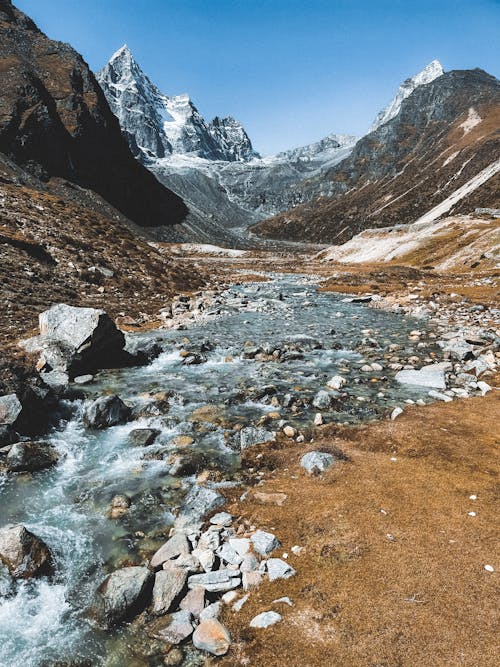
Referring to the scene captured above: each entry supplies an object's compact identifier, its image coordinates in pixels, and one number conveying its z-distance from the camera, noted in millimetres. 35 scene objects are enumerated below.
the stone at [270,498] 11492
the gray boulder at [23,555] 9141
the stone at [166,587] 8289
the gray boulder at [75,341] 21609
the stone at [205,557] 9083
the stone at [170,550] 9414
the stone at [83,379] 21258
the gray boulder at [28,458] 13359
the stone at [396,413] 17194
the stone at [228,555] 9195
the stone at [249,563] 9008
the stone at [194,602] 8148
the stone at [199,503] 11219
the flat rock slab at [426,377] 20969
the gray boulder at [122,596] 8203
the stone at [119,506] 11484
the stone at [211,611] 7961
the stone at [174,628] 7695
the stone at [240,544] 9518
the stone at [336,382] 21020
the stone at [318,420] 16812
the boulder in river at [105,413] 16953
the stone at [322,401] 18547
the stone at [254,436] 15320
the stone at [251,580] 8633
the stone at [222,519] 10648
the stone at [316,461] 13000
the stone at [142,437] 15589
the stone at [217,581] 8578
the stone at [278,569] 8781
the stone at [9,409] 14820
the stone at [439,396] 18925
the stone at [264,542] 9484
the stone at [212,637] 7338
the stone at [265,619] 7660
